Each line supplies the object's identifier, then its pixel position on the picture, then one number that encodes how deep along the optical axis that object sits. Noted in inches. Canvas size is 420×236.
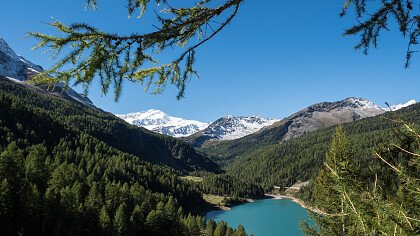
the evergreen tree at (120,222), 2749.0
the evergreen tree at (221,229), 2869.1
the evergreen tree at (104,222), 2669.8
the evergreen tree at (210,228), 3150.6
